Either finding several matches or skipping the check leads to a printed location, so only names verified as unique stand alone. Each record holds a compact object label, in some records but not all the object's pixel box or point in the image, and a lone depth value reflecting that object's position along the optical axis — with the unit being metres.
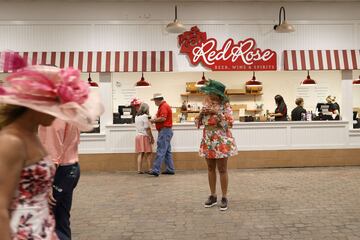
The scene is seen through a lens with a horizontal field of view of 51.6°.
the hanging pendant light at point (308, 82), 9.35
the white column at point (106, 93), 8.35
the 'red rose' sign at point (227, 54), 8.46
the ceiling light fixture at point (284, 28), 7.54
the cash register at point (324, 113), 8.80
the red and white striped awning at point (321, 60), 8.50
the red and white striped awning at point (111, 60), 8.23
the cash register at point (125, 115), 8.59
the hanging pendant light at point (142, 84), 9.35
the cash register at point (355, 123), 9.08
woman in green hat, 4.78
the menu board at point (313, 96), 12.97
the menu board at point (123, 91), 12.70
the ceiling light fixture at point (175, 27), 7.43
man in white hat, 7.55
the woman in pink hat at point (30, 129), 1.43
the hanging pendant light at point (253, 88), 12.37
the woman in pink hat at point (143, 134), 7.78
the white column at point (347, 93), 8.60
